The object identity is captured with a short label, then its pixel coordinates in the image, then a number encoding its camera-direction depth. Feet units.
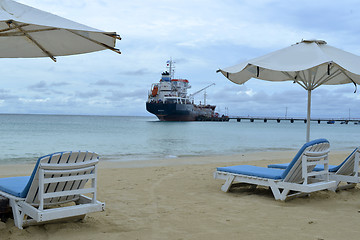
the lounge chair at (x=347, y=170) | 18.63
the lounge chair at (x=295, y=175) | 16.10
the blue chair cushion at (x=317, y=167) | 19.65
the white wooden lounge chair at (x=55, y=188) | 11.03
